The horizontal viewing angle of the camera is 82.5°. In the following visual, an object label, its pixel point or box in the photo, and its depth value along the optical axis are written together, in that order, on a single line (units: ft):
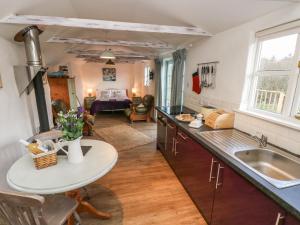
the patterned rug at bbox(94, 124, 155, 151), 12.12
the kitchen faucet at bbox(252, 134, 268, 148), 5.11
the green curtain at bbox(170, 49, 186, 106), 11.71
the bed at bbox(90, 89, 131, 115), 20.18
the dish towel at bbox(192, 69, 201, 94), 9.80
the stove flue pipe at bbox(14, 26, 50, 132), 6.95
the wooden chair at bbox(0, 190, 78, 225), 3.09
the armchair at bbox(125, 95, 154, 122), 17.87
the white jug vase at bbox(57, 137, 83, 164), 4.79
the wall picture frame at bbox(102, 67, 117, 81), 25.62
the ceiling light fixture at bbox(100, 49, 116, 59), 12.44
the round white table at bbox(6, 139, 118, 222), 3.91
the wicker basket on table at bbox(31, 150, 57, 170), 4.51
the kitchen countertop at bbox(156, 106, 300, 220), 2.85
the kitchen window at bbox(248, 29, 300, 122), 4.97
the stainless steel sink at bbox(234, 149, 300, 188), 4.37
